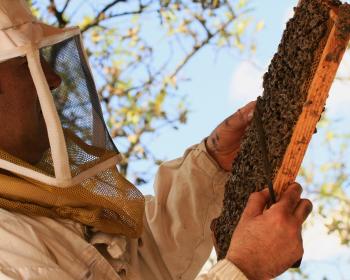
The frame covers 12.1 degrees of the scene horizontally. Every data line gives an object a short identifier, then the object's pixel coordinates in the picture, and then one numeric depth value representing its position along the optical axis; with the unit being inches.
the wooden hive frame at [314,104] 72.9
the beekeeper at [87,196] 75.2
